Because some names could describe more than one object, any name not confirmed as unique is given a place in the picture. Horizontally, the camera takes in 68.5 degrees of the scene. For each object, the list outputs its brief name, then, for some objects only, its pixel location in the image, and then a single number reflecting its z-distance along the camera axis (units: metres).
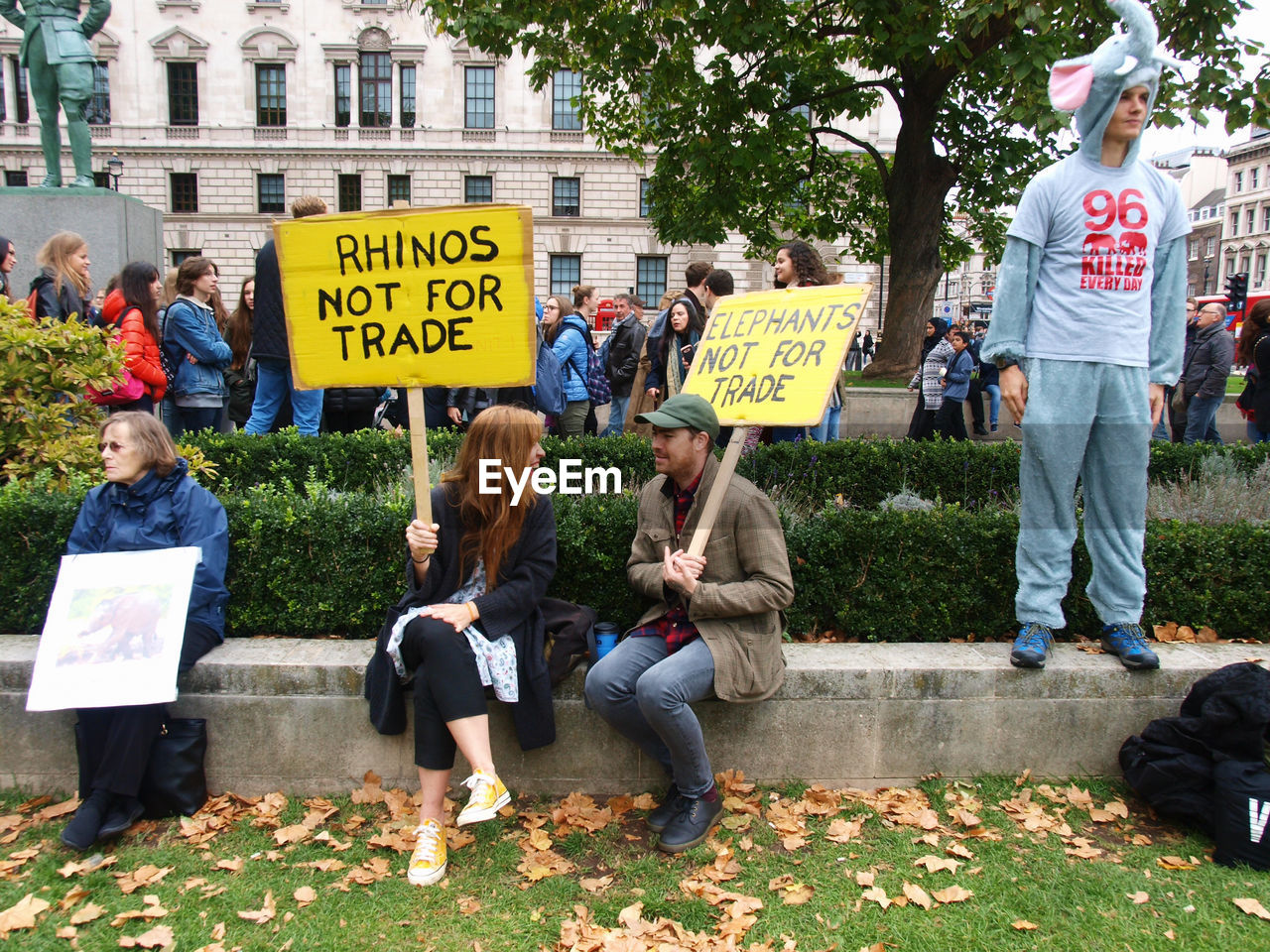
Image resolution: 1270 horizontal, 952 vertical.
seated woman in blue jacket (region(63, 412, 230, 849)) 3.81
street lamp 25.05
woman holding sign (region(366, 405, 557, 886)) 3.45
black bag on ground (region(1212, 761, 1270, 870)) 3.28
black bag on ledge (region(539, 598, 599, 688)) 3.73
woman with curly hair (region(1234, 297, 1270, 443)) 10.01
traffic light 22.11
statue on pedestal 8.92
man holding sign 3.47
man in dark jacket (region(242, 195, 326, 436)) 7.01
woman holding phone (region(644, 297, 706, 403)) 7.29
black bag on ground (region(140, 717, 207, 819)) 3.62
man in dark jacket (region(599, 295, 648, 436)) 9.59
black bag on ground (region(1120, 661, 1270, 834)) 3.46
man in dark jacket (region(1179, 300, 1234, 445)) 10.87
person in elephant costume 3.71
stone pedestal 9.16
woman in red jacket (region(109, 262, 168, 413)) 6.30
